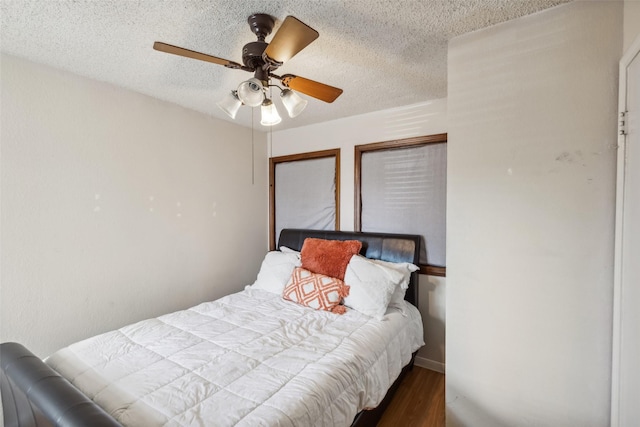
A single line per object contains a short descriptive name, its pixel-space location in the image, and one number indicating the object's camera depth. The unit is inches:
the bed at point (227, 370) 42.9
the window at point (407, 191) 98.1
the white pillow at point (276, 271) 101.7
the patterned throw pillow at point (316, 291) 85.8
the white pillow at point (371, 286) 82.0
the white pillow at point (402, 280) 87.7
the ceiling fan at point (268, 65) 47.3
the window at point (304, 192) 123.0
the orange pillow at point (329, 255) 96.2
